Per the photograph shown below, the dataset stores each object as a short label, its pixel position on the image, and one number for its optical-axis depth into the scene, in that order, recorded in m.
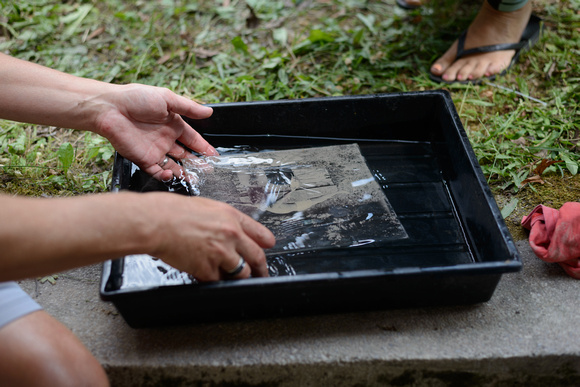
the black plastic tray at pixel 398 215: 1.12
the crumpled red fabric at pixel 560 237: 1.32
